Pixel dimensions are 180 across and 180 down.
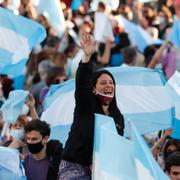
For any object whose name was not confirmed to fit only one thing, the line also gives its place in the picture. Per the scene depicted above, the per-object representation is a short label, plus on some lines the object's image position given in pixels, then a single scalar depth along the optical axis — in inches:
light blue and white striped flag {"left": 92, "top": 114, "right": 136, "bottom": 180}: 548.1
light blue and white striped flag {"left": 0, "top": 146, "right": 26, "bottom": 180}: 621.0
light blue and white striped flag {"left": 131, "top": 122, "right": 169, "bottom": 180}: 524.7
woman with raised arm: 581.9
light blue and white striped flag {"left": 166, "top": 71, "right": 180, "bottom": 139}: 679.1
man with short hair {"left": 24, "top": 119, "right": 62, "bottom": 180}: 647.1
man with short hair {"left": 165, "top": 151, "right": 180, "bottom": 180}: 604.7
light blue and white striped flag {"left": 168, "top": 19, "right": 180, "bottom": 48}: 1011.3
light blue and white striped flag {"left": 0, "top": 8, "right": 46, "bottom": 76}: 774.9
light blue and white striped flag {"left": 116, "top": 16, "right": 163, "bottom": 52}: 1135.0
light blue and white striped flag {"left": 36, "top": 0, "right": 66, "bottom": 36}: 1029.2
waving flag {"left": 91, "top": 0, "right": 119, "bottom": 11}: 1402.6
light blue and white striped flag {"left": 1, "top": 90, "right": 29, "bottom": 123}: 749.3
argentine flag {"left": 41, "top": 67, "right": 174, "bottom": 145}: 753.0
